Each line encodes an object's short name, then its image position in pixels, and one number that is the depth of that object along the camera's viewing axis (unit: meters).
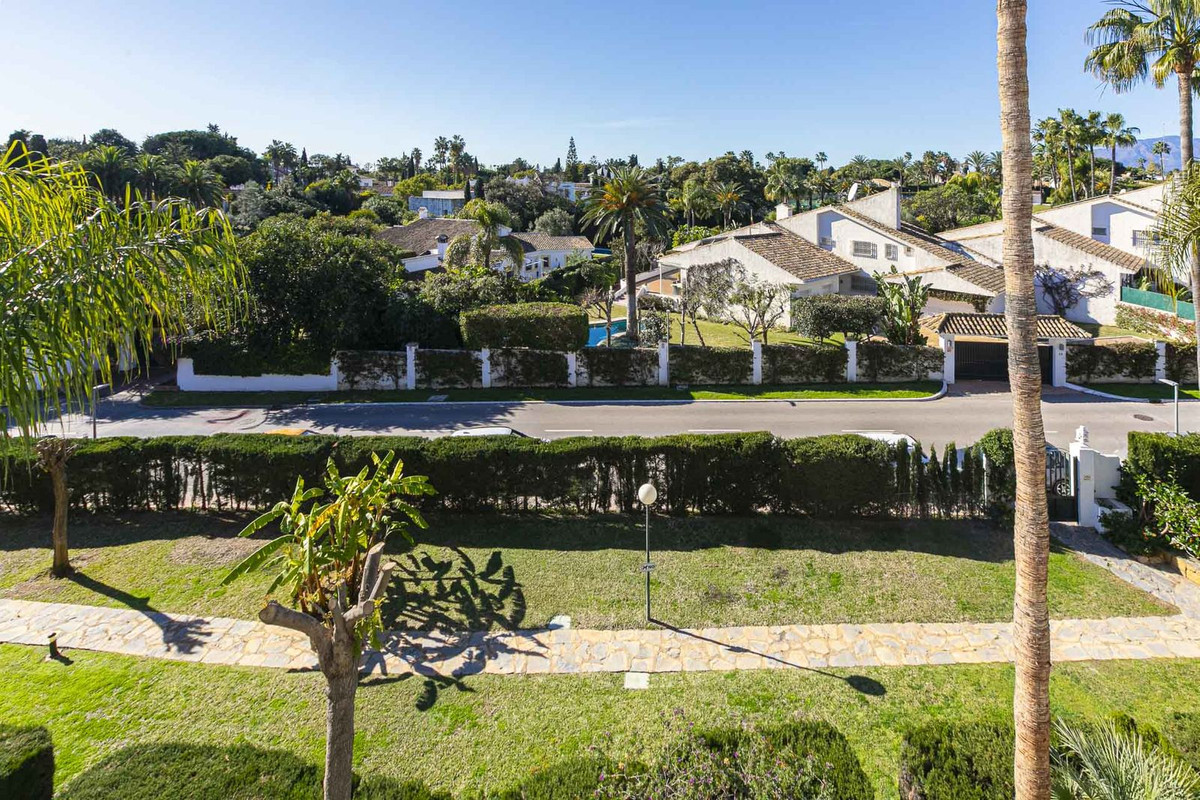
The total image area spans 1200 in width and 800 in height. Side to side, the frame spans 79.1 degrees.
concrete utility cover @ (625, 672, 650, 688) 10.55
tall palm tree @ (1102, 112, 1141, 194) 66.94
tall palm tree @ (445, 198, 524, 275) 46.53
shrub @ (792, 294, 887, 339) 35.94
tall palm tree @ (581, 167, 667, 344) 37.12
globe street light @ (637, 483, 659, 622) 12.10
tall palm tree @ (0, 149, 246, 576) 5.17
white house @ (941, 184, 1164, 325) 40.16
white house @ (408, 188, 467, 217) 100.50
